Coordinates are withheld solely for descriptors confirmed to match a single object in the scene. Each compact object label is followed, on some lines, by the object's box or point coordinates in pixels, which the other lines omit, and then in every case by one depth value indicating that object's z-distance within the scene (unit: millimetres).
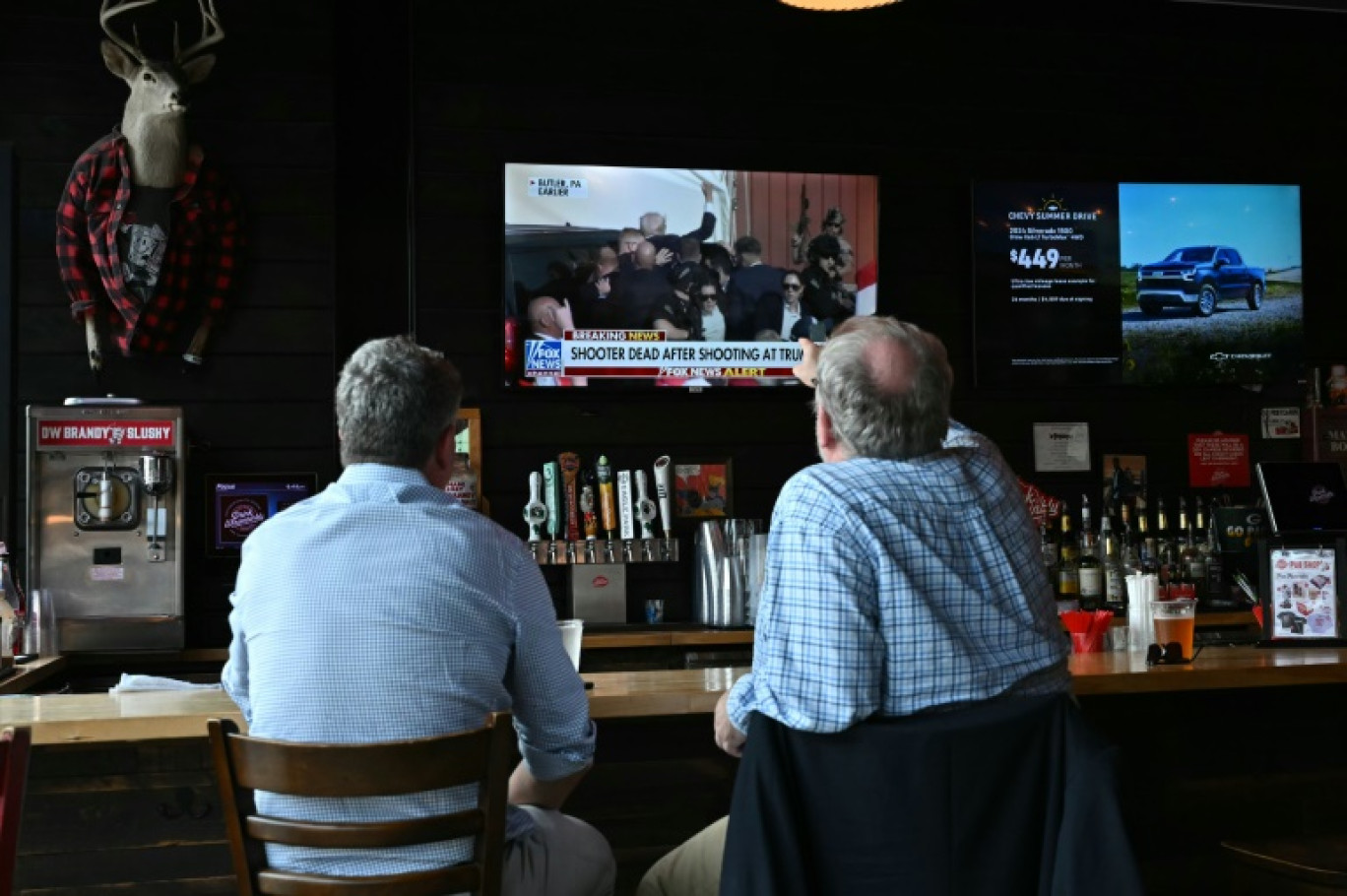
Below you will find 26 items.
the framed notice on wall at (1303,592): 3373
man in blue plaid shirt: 2000
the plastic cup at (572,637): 2703
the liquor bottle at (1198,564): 5527
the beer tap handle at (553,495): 5176
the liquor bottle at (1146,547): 5449
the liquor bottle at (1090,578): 4730
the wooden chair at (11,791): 1794
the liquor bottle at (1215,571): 5523
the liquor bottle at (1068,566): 5090
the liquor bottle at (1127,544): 5473
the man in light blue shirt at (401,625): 2031
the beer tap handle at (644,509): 5195
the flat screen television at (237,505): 4973
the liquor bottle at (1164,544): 5535
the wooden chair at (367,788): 1933
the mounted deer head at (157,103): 4719
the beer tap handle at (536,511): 5145
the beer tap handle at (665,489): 5223
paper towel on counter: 2942
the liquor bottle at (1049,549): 5371
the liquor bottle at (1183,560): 5531
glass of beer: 3121
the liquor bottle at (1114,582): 5102
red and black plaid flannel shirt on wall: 4781
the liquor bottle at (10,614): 3871
